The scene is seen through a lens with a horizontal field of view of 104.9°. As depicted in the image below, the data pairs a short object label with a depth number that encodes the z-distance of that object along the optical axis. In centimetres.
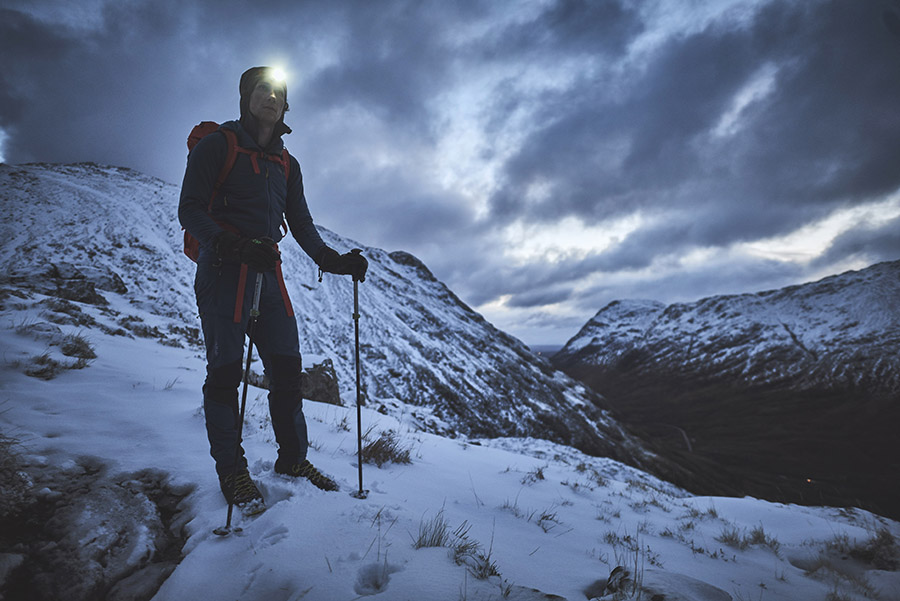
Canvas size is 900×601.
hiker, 250
